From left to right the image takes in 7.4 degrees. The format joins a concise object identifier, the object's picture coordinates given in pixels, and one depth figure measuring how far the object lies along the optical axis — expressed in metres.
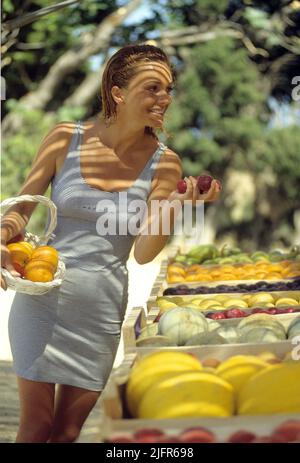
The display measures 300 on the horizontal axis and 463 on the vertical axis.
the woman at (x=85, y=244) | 6.75
